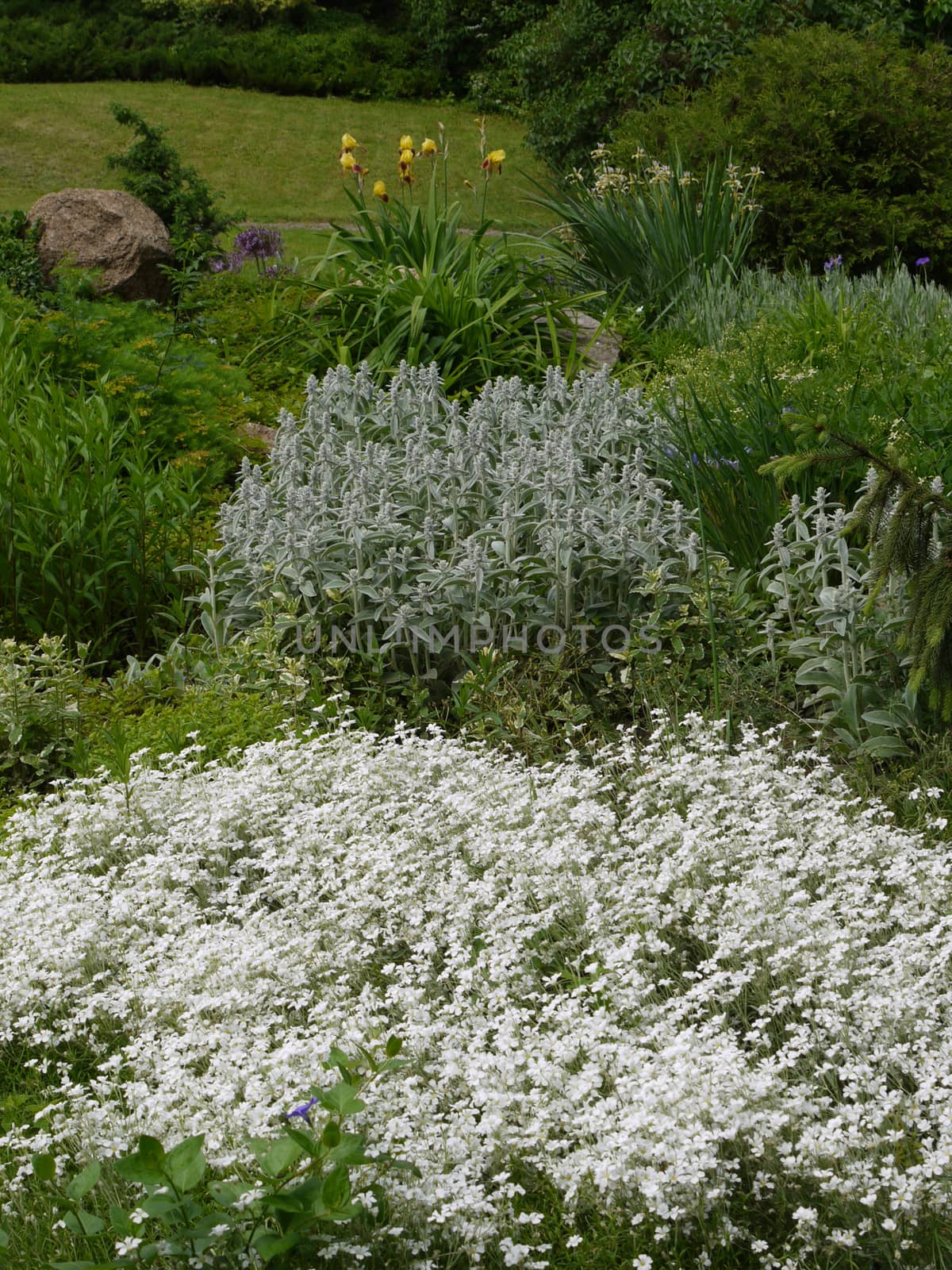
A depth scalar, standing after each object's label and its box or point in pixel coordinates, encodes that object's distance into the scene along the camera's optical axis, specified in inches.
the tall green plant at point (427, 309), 306.2
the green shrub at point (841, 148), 397.4
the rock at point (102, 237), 380.2
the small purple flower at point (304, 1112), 93.0
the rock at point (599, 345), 322.7
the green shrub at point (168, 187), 429.4
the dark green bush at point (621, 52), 557.3
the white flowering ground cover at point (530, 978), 93.0
